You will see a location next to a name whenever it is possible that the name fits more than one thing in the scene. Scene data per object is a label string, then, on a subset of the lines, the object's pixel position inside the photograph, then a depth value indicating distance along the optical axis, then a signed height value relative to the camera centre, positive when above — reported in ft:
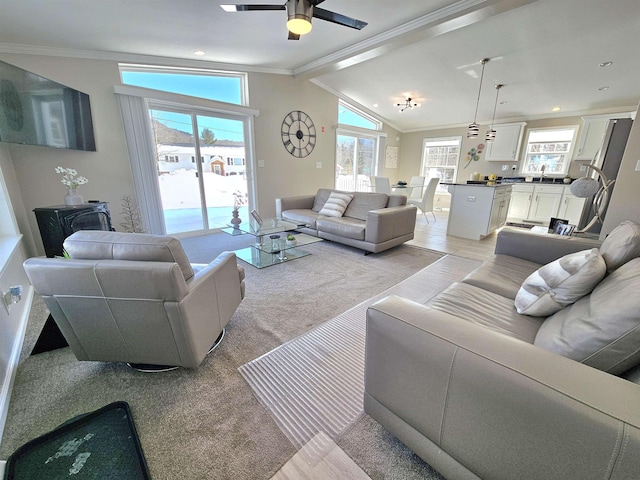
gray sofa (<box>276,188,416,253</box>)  10.62 -2.27
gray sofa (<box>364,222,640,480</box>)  1.85 -1.79
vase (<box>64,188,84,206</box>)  9.56 -1.14
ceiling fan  6.56 +4.09
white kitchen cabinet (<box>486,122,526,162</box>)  19.22 +2.19
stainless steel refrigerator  9.95 +1.04
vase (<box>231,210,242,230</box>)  10.62 -2.06
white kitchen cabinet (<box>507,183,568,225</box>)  17.31 -2.00
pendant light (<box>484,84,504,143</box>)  15.19 +2.56
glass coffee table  10.10 -3.07
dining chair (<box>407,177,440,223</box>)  17.02 -1.87
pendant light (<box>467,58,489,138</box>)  14.33 +2.31
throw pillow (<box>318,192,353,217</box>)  13.11 -1.73
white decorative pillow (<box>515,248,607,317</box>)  3.53 -1.58
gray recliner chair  3.80 -1.96
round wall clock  16.78 +2.35
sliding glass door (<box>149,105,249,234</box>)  13.05 +0.06
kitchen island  13.32 -1.91
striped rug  3.88 -3.62
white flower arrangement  9.55 -0.47
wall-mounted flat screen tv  7.51 +1.76
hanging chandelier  18.26 +4.82
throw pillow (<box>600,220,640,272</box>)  3.69 -1.05
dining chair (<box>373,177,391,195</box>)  18.62 -0.99
